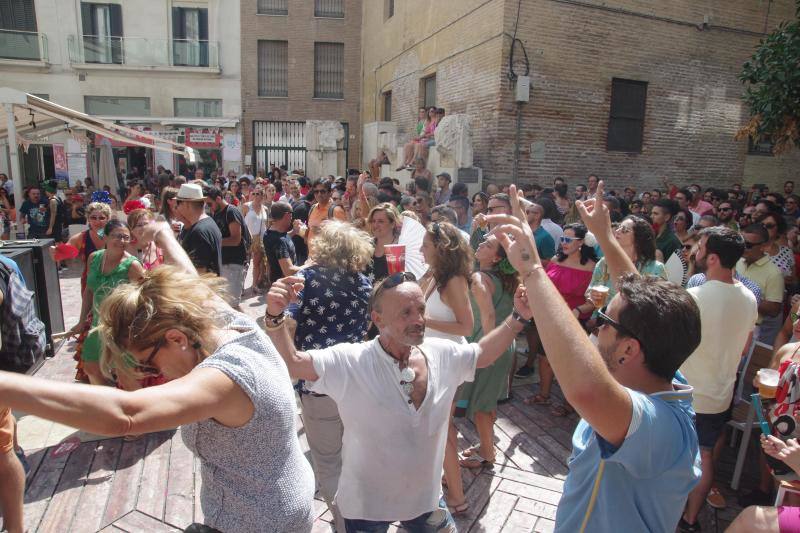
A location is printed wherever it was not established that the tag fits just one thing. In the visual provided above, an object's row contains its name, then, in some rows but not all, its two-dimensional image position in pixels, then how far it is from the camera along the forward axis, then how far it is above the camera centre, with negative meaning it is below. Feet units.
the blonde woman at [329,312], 10.23 -2.97
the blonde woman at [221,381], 5.34 -2.20
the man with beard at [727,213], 25.04 -2.01
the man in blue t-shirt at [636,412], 4.64 -2.13
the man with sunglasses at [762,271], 14.74 -2.70
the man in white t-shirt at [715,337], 10.39 -3.19
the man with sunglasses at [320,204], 26.07 -2.27
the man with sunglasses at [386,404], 7.28 -3.25
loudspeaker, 19.20 -4.66
